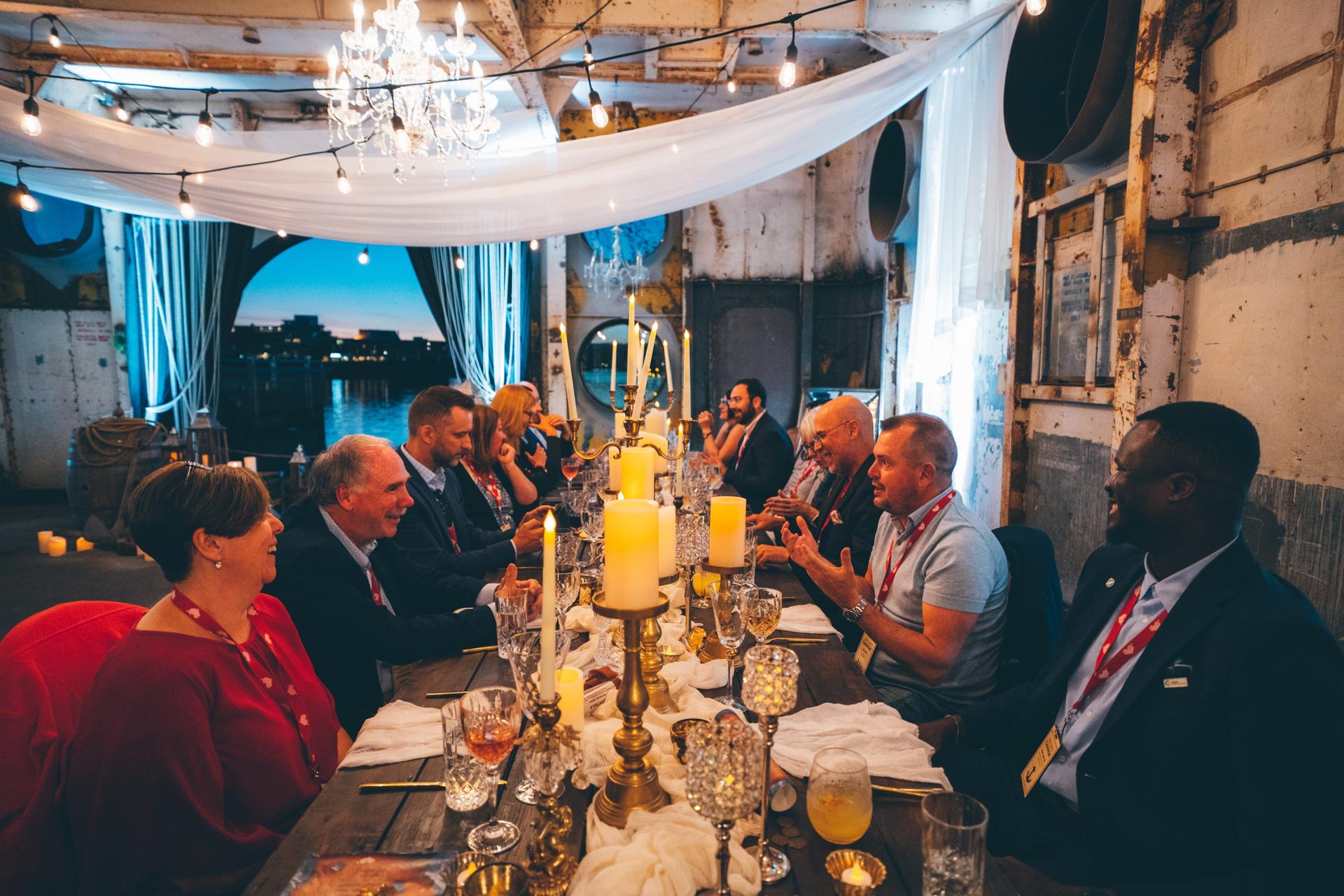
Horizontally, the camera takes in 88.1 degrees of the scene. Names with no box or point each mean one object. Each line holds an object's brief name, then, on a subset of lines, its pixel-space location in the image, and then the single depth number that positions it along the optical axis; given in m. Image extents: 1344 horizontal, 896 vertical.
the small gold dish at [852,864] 1.11
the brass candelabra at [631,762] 1.23
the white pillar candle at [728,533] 1.82
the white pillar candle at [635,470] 2.08
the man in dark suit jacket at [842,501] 3.16
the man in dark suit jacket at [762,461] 5.38
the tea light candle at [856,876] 1.11
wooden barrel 6.59
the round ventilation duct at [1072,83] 2.54
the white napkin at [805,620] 2.18
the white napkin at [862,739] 1.42
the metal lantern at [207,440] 6.95
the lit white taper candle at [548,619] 1.03
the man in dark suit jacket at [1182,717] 1.22
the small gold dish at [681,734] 1.41
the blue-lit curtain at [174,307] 8.33
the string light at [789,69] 3.24
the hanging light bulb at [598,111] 3.55
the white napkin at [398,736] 1.46
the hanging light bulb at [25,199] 3.93
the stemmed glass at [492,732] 1.20
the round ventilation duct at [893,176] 5.14
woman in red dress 1.31
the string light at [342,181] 3.92
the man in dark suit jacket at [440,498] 2.90
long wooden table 1.13
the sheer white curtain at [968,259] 3.89
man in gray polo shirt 2.07
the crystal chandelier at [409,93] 3.94
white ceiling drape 3.62
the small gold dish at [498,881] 1.06
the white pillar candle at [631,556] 1.17
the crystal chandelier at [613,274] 8.49
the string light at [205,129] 3.65
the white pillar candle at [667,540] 1.37
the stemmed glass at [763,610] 1.65
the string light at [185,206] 3.90
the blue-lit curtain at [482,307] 8.92
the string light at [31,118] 3.39
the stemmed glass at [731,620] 1.65
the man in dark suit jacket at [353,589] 2.02
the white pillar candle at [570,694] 1.35
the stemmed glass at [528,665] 1.32
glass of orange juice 1.17
